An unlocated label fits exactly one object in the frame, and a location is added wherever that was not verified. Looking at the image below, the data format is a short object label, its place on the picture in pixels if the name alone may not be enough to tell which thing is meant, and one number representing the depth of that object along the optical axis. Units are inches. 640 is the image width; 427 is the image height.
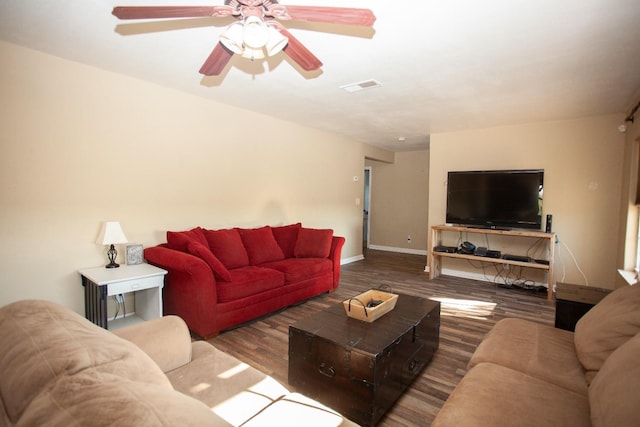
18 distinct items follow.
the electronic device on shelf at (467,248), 193.9
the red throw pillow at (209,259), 116.0
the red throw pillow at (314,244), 169.9
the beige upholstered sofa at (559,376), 42.3
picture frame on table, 121.7
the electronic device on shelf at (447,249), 197.3
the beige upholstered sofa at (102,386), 24.0
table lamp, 111.6
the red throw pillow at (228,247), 138.9
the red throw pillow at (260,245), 154.6
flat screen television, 178.7
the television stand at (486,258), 164.9
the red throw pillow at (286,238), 174.7
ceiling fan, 58.6
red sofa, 112.3
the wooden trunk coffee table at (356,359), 70.0
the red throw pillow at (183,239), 122.7
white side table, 101.7
